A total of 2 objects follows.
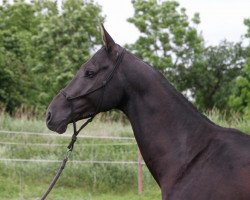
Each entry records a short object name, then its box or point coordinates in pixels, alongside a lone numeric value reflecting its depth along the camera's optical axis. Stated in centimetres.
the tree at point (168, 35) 3616
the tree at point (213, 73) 3697
